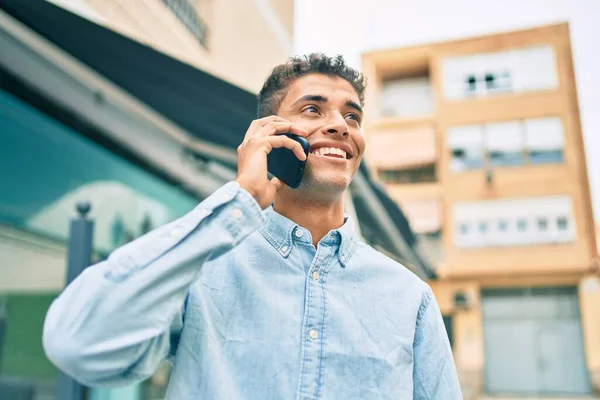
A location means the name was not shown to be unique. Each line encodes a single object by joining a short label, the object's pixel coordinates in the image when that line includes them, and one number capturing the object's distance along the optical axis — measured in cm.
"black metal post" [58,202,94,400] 205
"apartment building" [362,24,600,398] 1695
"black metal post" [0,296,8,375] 326
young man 93
